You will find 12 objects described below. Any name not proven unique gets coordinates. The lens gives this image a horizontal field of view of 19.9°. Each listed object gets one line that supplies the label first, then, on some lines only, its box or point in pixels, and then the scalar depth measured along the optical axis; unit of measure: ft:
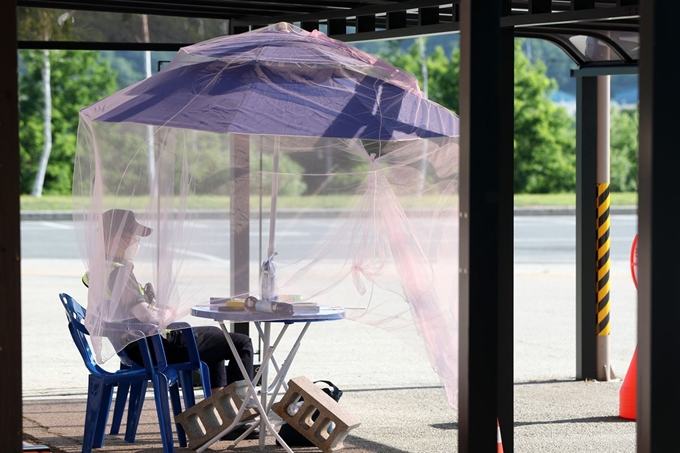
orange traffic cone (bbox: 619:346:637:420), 40.98
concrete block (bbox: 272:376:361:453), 35.90
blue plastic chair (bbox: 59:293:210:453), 34.39
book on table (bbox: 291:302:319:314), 35.51
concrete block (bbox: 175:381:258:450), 35.92
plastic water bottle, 35.98
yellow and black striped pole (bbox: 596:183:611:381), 49.08
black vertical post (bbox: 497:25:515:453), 31.97
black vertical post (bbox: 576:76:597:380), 49.08
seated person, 33.38
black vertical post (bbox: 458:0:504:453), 19.03
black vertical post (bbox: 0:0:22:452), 18.32
